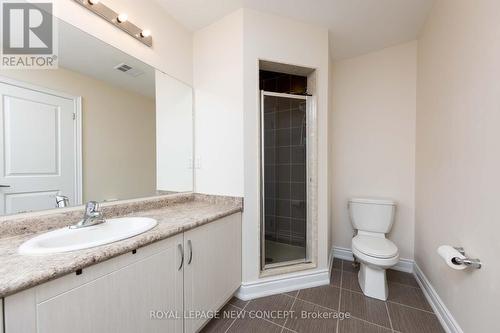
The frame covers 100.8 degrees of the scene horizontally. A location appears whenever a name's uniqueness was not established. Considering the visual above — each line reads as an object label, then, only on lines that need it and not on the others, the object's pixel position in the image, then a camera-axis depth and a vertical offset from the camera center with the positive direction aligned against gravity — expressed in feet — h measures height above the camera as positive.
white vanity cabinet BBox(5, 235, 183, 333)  2.09 -1.67
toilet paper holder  3.55 -1.72
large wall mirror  3.34 +0.72
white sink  2.63 -1.13
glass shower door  6.36 -0.46
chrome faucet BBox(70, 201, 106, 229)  3.64 -0.95
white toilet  5.53 -2.35
